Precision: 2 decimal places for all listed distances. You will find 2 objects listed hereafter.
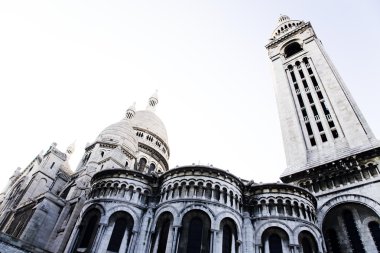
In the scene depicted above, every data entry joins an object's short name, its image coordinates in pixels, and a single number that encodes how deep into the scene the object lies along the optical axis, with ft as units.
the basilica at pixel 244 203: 69.46
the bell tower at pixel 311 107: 92.16
